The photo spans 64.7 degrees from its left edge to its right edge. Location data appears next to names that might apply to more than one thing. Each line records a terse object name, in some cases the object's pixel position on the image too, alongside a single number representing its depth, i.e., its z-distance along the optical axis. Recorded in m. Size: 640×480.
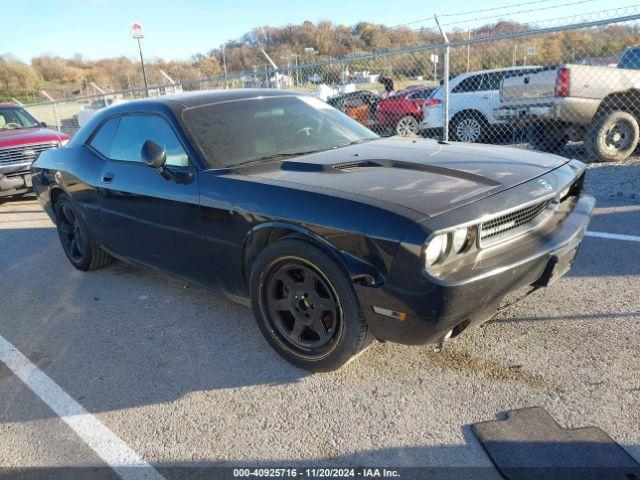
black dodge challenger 2.28
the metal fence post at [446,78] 6.95
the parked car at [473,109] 9.41
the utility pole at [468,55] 10.86
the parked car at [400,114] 12.09
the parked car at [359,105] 12.83
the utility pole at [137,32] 13.08
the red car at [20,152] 8.02
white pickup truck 7.08
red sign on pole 13.09
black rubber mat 1.96
